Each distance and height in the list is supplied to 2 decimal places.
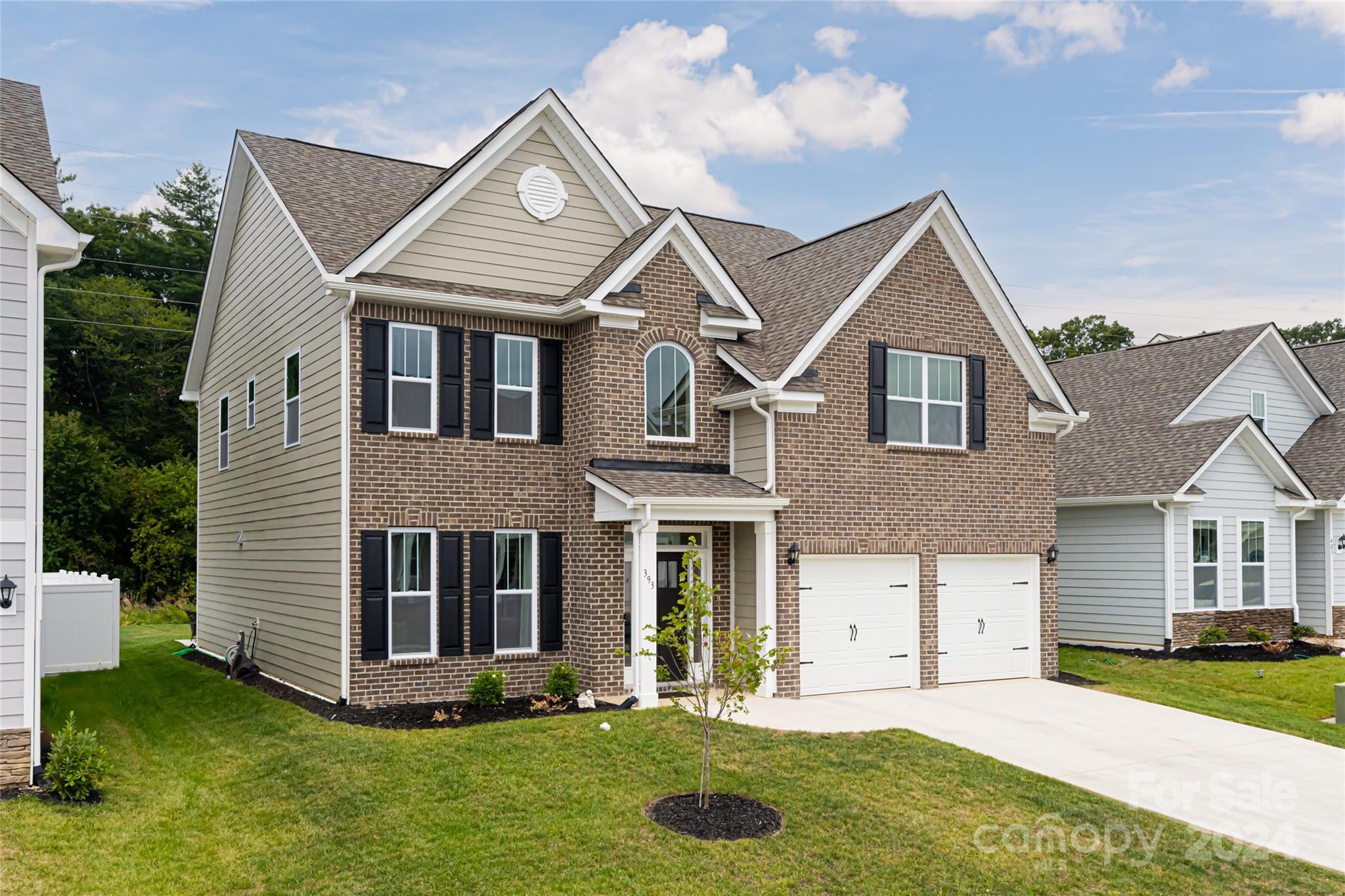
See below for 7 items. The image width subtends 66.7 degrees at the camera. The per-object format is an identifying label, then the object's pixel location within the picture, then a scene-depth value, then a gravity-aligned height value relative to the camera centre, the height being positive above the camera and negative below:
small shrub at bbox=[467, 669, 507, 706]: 13.93 -2.90
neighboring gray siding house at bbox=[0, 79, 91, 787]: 10.08 +0.33
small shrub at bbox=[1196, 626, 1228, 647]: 21.38 -3.34
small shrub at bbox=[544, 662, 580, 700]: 14.39 -2.89
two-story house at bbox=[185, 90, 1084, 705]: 14.41 +0.68
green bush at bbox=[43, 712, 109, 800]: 9.95 -2.81
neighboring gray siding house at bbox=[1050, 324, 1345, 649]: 21.59 -0.52
